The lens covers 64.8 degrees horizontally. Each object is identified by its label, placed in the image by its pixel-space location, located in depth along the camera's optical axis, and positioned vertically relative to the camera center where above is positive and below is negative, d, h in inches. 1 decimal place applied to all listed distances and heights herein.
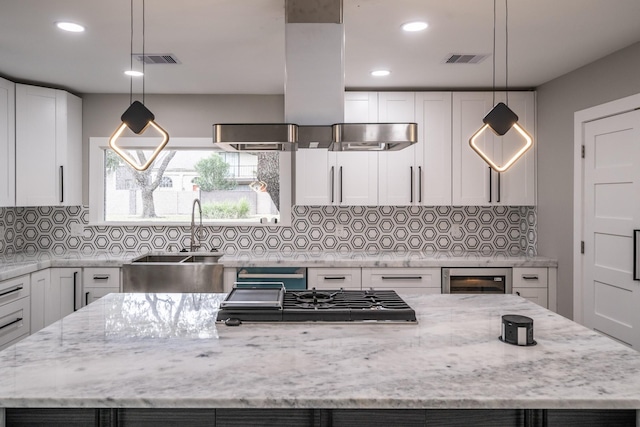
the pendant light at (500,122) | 86.7 +16.3
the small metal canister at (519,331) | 70.8 -16.4
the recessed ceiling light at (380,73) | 157.2 +44.9
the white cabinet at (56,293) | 161.2 -26.5
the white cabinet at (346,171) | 178.2 +15.4
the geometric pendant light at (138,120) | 88.4 +16.4
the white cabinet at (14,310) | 141.9 -28.6
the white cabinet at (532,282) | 165.3 -21.7
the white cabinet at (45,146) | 166.4 +22.8
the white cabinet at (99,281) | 168.2 -22.8
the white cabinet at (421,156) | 178.2 +21.0
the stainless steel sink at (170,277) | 155.6 -19.7
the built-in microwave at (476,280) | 165.2 -21.3
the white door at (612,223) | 130.7 -1.9
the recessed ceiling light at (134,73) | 156.1 +43.9
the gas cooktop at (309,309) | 83.0 -16.0
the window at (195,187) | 195.2 +10.3
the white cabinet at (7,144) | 158.2 +21.8
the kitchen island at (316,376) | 53.4 -19.0
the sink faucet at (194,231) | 179.2 -6.6
